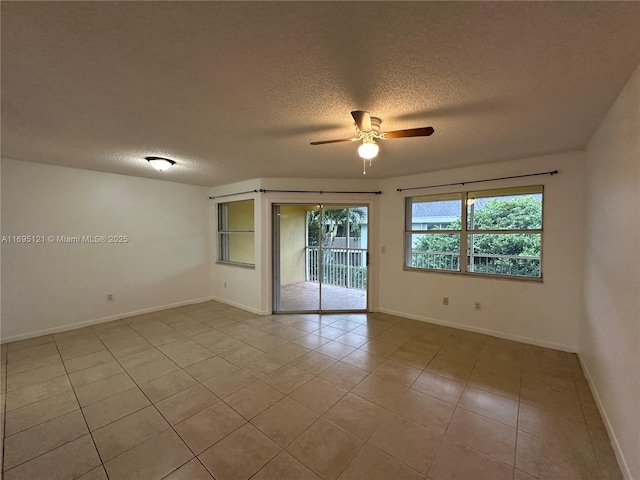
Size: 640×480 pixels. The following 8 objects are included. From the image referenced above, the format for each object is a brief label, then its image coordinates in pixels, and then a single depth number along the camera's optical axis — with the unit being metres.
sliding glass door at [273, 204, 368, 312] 4.60
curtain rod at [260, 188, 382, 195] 4.32
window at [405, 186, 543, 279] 3.34
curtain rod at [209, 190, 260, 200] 4.42
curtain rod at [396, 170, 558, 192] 3.06
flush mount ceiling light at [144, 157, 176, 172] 3.20
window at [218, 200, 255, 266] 4.96
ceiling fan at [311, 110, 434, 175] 1.80
